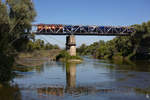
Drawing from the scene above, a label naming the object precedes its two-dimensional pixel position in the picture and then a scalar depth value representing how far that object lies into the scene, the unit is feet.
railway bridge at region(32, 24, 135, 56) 274.22
